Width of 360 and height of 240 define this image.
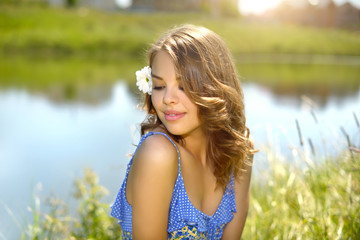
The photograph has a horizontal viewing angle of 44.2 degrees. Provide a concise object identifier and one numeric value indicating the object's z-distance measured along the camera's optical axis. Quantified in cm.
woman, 145
